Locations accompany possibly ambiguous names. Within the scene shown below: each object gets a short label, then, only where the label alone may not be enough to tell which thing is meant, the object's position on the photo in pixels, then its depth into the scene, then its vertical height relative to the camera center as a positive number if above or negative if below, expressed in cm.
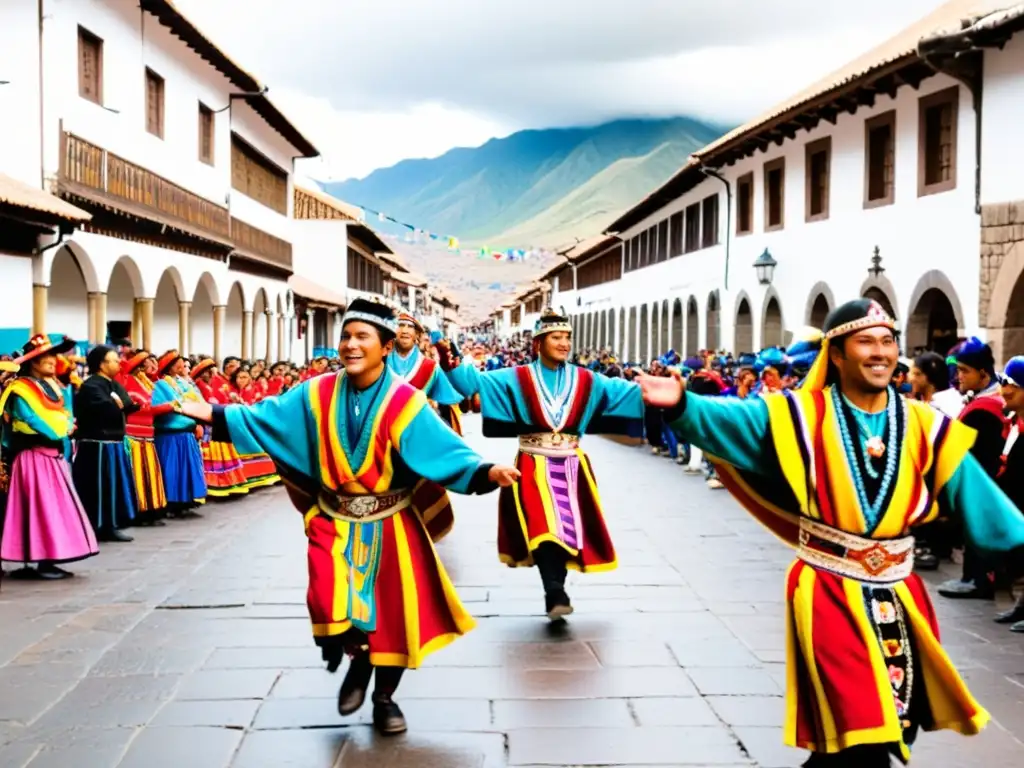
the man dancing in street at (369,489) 515 -56
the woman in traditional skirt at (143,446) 1191 -85
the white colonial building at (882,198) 1471 +258
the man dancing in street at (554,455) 741 -60
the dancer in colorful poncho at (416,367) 964 -6
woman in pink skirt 890 -86
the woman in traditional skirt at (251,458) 1522 -125
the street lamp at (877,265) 1827 +141
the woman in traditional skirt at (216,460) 1418 -118
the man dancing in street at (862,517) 396 -53
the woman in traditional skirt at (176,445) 1241 -88
